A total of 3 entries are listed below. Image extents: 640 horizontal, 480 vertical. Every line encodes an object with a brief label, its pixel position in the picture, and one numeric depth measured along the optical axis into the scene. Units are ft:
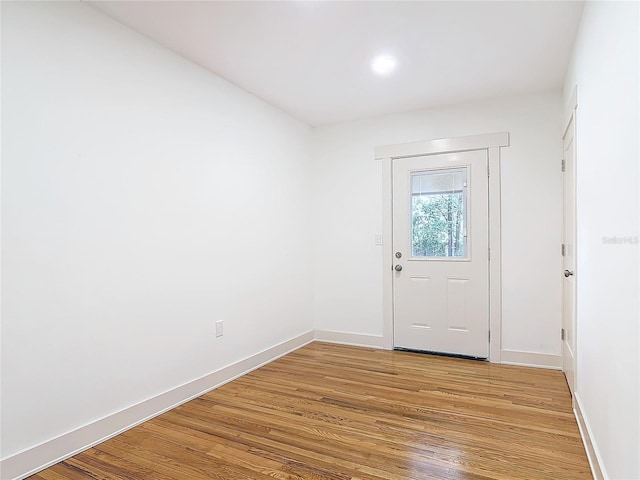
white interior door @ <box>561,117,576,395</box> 8.78
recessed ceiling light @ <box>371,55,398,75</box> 9.22
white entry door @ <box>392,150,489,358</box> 12.09
